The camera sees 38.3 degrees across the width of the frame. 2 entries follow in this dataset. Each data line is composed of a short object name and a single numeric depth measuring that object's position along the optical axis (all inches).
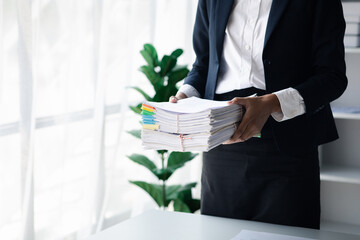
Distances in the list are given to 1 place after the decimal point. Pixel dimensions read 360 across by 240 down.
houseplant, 115.1
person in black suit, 60.1
